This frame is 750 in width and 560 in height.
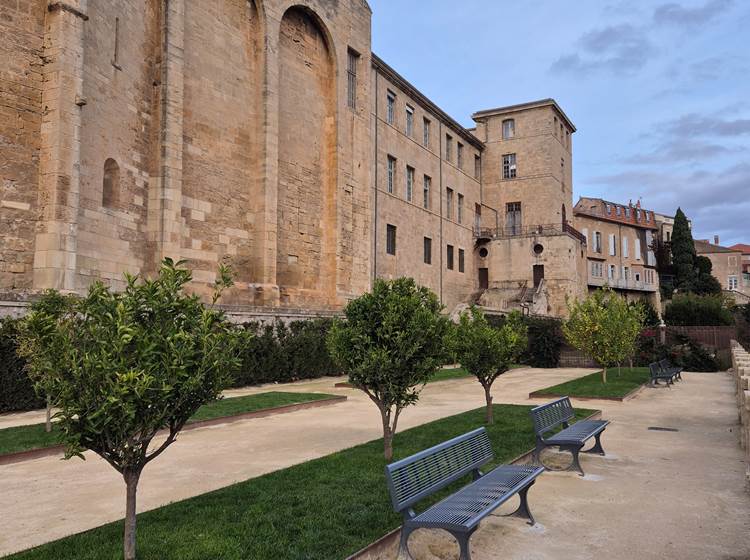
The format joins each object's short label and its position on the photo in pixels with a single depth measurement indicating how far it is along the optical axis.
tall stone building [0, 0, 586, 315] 14.84
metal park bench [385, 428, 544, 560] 4.49
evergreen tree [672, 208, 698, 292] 62.88
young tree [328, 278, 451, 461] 7.34
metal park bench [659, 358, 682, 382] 18.96
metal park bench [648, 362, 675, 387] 18.09
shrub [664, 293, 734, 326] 34.03
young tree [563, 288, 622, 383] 17.22
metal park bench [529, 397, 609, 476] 7.50
